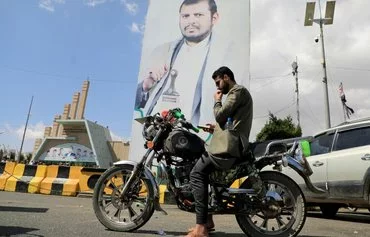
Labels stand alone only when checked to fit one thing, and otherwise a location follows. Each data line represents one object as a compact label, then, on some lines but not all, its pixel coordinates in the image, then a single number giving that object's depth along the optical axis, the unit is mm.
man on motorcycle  4180
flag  23844
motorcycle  4289
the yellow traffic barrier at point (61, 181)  12430
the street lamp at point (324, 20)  18141
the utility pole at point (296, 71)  29145
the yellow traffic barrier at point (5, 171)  12920
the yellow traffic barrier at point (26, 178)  12617
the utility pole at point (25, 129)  61828
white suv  6766
